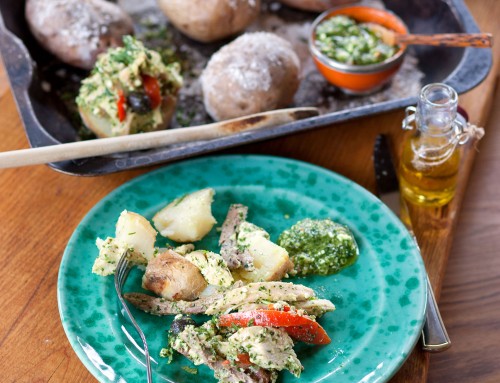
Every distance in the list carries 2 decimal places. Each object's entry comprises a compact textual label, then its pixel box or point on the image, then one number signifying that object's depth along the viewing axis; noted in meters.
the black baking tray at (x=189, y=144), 0.68
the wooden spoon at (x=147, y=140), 0.65
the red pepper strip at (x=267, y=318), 0.55
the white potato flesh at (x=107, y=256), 0.62
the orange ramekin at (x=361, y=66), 0.77
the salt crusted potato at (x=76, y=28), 0.80
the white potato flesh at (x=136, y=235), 0.63
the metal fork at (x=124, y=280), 0.58
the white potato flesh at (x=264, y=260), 0.61
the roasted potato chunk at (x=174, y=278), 0.61
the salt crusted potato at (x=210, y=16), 0.81
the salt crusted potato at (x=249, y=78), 0.74
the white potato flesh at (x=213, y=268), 0.61
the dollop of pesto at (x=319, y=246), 0.63
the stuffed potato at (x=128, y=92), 0.72
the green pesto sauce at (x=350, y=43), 0.78
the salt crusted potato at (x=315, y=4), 0.87
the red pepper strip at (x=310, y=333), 0.57
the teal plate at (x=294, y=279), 0.58
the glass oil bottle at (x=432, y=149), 0.65
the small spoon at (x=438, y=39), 0.73
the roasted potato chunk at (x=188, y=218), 0.65
